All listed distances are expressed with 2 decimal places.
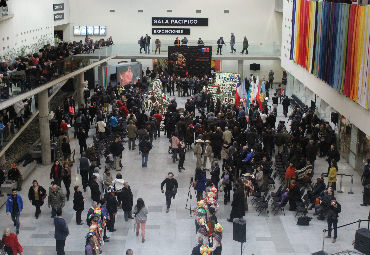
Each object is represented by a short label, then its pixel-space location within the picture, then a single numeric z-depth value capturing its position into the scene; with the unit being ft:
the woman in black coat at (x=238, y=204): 55.83
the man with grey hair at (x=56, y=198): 55.42
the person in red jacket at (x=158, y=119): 90.09
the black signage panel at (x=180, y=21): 158.20
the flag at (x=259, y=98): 91.66
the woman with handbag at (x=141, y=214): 51.44
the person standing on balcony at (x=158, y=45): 141.59
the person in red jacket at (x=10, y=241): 46.21
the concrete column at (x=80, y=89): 115.03
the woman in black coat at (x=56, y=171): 63.00
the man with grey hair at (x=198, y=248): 43.14
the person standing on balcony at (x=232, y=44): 140.81
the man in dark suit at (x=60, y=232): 48.32
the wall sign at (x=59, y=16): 144.34
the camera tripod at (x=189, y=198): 60.33
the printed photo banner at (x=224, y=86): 108.26
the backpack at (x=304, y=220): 57.41
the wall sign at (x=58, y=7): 144.13
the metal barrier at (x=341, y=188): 68.28
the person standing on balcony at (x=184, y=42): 141.26
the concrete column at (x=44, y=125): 77.30
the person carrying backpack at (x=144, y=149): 74.38
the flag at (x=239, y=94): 97.45
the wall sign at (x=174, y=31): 159.02
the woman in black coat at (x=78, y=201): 54.95
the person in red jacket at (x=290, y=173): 64.39
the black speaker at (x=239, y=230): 48.08
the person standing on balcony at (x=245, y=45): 139.64
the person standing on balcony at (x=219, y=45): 139.95
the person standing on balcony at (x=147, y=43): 142.15
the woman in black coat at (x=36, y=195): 56.75
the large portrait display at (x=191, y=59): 126.52
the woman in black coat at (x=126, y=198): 54.80
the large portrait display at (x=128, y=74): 132.46
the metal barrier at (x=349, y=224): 51.47
